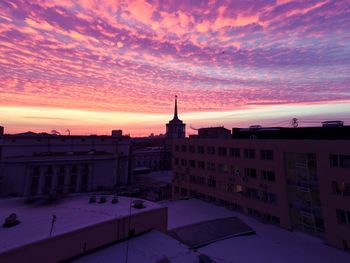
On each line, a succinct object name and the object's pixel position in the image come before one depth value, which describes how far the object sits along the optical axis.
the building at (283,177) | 26.03
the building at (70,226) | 14.91
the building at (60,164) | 68.88
